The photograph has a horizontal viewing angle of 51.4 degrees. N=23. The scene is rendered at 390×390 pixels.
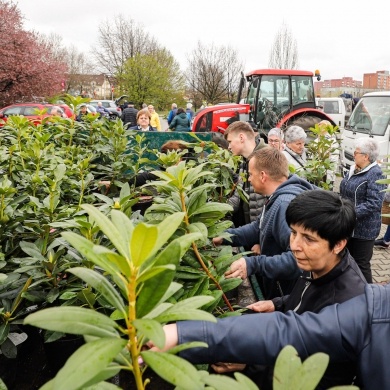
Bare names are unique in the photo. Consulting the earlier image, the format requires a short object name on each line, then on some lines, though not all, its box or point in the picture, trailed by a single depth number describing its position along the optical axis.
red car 16.91
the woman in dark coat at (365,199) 4.47
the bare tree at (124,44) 38.53
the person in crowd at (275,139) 5.75
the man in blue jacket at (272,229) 2.55
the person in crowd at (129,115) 12.71
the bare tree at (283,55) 34.56
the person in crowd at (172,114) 16.38
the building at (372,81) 69.69
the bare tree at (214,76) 34.41
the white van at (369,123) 10.01
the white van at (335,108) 20.47
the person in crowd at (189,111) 19.33
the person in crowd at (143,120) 7.38
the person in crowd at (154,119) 12.68
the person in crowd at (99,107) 22.75
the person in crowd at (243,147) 4.25
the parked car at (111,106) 27.12
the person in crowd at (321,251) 1.87
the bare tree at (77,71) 47.09
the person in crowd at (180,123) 12.65
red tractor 11.88
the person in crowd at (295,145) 5.17
